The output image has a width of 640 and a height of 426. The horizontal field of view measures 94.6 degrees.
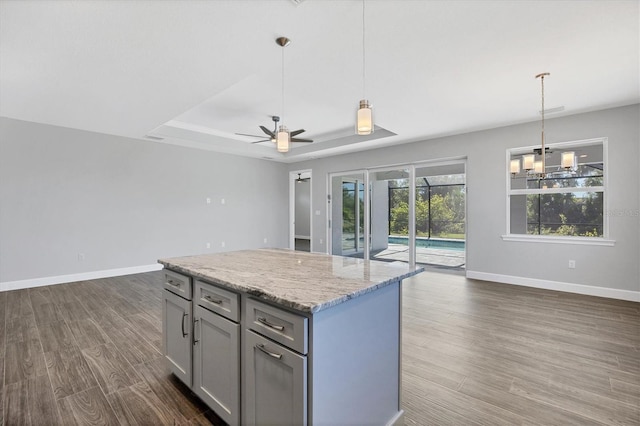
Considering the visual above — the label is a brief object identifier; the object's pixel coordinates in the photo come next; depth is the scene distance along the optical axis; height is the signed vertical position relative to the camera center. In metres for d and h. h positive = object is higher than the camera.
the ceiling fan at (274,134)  4.31 +1.20
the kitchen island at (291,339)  1.20 -0.61
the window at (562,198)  4.23 +0.21
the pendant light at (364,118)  2.01 +0.64
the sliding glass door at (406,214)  5.64 -0.05
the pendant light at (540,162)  3.44 +0.59
